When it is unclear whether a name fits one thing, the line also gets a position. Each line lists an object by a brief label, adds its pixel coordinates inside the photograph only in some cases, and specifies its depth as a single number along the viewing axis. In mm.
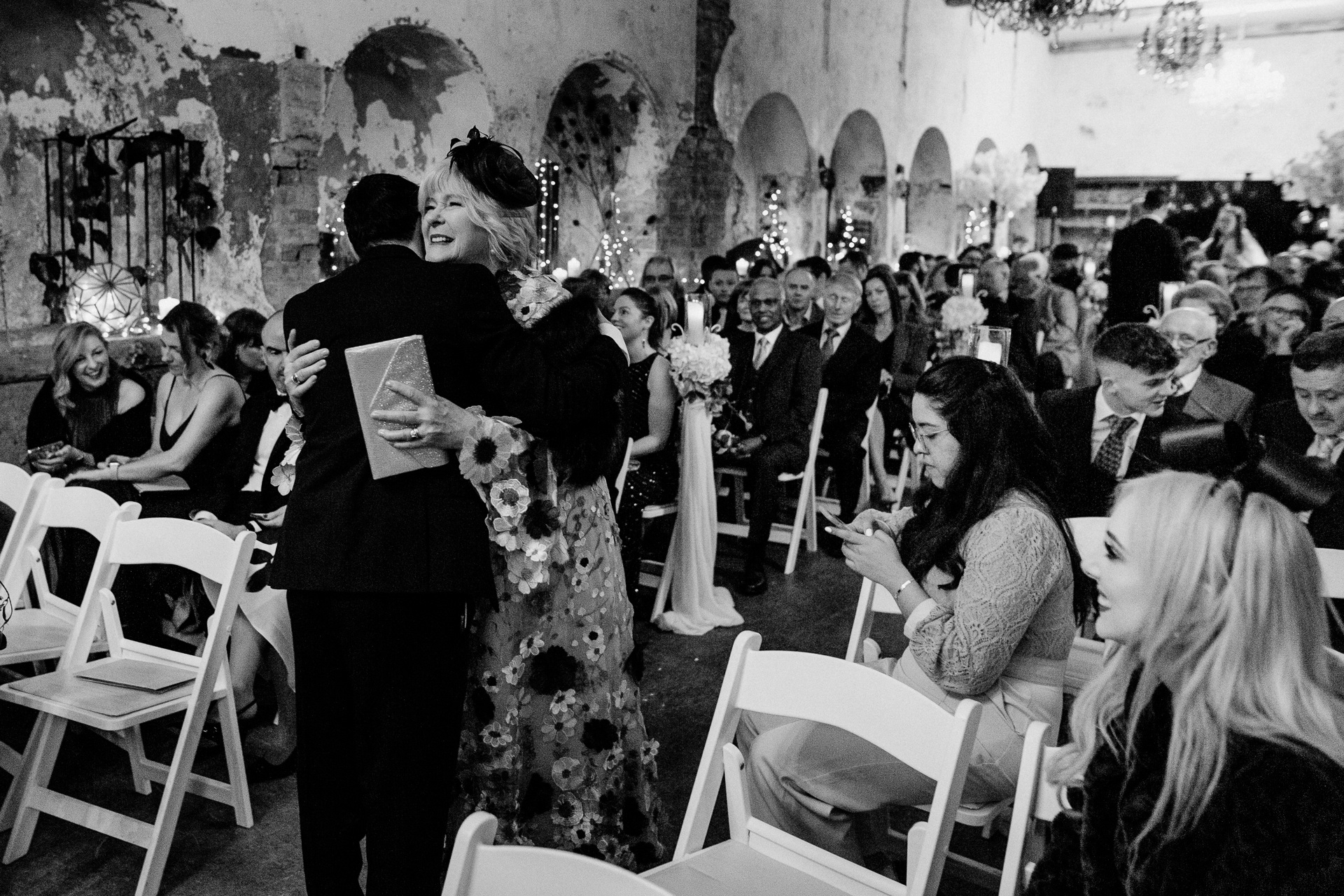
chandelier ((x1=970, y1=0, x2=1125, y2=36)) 11500
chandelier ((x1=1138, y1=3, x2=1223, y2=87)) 14516
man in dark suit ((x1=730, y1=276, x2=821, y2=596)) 5461
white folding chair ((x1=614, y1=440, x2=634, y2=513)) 4320
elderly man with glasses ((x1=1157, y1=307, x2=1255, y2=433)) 4008
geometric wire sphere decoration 6227
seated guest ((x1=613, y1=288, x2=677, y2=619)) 4602
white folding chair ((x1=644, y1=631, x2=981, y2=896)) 1812
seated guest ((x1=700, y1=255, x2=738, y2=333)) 8641
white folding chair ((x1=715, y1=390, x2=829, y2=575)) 5605
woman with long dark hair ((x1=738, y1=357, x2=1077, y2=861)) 2252
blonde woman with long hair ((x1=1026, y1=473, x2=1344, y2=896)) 1354
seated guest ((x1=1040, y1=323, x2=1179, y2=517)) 3525
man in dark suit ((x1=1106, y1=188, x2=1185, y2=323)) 7852
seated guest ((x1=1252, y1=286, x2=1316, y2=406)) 4660
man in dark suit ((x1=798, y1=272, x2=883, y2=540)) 6137
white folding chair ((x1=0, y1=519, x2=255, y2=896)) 2715
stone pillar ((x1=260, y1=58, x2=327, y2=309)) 6590
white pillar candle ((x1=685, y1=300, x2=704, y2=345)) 4680
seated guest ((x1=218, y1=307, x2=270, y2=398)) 4543
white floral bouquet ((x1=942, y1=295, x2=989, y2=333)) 6984
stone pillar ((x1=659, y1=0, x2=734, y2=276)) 10289
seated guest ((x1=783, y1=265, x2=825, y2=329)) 7172
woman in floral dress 2182
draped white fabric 4855
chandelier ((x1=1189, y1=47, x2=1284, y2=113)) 17906
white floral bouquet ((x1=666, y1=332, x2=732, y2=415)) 4730
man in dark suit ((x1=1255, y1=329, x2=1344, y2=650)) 3137
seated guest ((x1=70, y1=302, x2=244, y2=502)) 4148
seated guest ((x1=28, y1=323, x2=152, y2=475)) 4430
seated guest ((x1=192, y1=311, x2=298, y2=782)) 3420
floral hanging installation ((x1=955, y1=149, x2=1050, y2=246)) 16250
